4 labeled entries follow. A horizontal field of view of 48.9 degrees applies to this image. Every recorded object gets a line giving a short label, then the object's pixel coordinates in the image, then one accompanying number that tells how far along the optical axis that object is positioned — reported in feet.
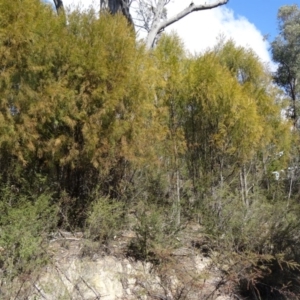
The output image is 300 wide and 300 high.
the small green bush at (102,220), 15.22
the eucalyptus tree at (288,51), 48.51
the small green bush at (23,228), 12.62
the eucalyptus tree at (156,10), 22.51
